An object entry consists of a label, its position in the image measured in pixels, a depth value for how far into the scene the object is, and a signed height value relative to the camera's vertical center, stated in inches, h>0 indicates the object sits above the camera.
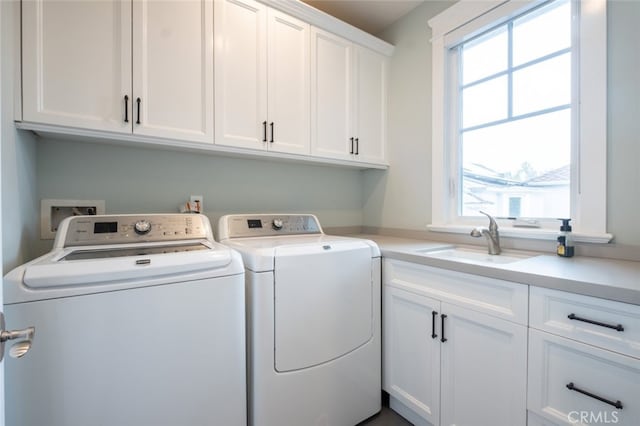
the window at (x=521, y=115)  54.9 +21.4
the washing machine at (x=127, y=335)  34.1 -16.4
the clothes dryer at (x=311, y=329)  49.7 -21.6
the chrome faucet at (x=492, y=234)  65.5 -5.2
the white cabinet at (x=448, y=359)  45.2 -26.1
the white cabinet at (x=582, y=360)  34.7 -19.0
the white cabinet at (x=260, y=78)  63.8 +30.5
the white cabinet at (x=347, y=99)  78.5 +31.3
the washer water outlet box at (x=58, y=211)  56.7 -0.2
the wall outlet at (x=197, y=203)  71.2 +1.7
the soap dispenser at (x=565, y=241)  54.9 -5.7
